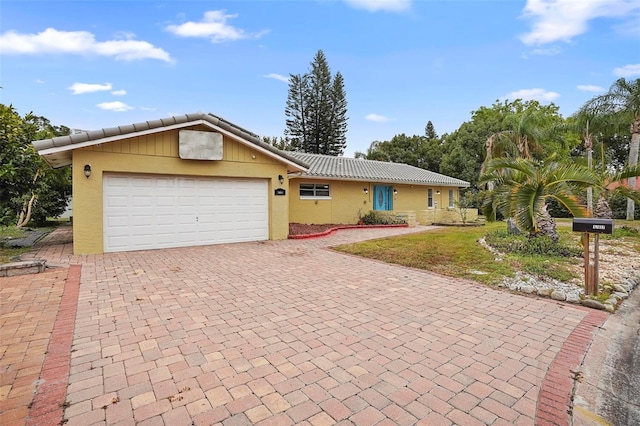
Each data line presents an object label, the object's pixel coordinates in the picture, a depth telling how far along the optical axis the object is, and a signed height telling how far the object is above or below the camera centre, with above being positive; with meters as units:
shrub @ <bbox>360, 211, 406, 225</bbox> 18.64 -1.03
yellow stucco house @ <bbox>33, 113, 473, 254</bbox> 9.33 +0.56
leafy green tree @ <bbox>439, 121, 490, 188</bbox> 32.59 +4.53
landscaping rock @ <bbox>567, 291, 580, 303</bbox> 5.57 -1.64
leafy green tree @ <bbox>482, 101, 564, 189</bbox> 19.94 +3.72
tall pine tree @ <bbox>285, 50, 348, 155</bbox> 39.34 +10.78
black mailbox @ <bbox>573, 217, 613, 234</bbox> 5.29 -0.41
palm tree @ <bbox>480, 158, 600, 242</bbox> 8.10 +0.33
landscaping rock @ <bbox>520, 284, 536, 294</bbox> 6.11 -1.64
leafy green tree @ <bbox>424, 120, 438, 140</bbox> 57.88 +12.22
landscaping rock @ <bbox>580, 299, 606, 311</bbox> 5.29 -1.67
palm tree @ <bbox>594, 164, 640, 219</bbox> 10.09 +0.63
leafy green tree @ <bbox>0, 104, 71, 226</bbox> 9.34 +1.26
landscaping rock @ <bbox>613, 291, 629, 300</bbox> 5.87 -1.68
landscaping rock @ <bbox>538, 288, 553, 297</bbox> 5.91 -1.63
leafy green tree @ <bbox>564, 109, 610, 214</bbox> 21.91 +5.06
